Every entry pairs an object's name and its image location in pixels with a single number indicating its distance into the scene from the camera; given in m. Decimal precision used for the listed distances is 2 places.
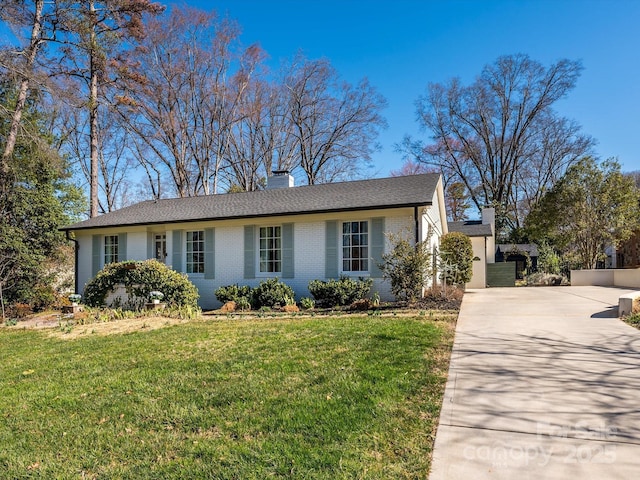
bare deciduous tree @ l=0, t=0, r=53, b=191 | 12.33
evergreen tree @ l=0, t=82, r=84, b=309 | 12.67
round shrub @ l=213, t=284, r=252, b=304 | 12.19
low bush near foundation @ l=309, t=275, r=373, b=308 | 11.18
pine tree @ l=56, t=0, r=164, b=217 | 15.34
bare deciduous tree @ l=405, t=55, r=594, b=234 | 29.34
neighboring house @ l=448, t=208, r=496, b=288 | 18.97
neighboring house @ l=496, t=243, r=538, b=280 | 27.90
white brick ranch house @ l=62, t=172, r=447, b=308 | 11.64
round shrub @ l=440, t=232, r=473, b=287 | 14.98
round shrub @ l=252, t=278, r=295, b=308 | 11.56
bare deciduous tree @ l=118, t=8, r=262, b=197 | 22.89
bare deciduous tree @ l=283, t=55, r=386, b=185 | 27.33
